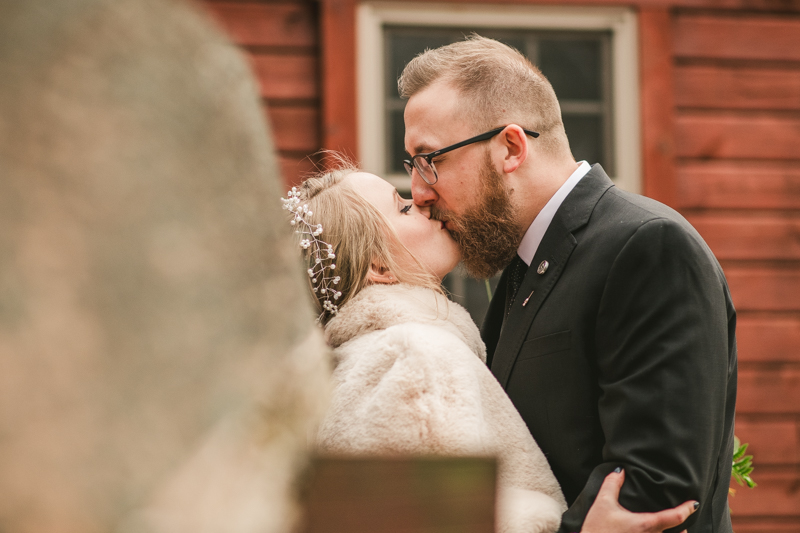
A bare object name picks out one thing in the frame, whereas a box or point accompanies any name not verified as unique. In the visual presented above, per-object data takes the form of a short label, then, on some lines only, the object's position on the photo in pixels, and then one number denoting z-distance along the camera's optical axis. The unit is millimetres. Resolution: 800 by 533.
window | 3815
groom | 2774
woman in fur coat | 2363
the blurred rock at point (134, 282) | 847
